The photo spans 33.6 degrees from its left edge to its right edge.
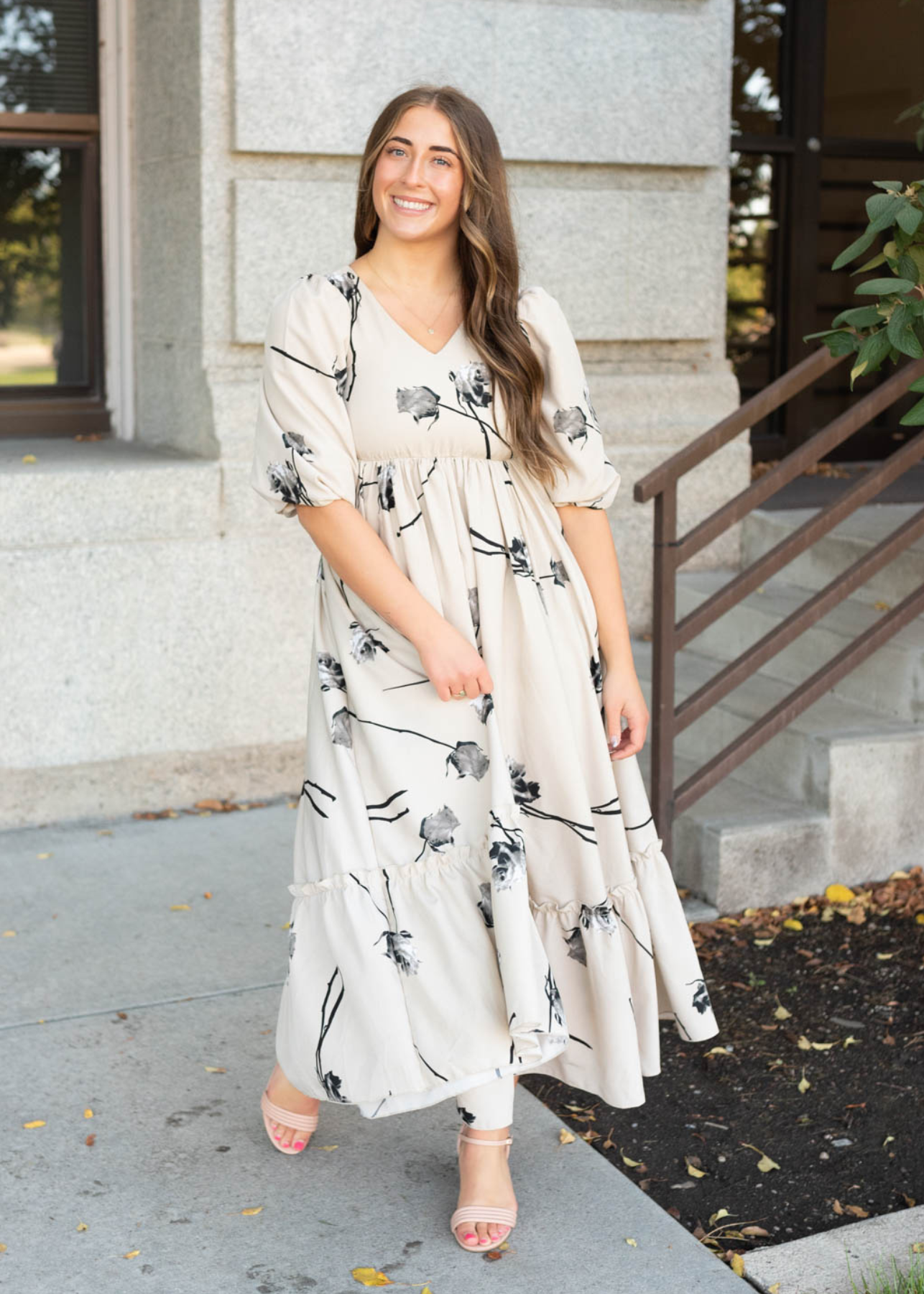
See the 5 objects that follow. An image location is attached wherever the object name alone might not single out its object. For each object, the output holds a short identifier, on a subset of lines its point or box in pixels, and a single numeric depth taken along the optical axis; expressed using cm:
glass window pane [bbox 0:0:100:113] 546
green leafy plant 254
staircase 425
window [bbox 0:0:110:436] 550
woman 259
